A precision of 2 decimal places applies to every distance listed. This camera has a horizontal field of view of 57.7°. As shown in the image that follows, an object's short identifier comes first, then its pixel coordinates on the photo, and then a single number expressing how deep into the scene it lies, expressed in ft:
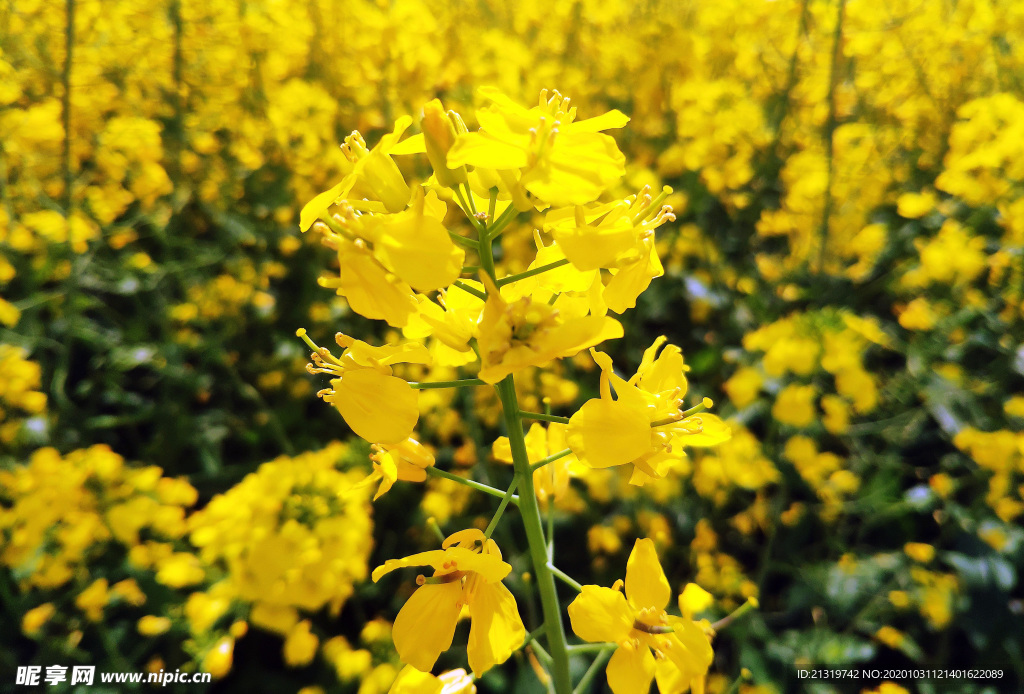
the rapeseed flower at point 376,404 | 0.41
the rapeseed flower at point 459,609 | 0.41
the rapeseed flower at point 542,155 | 0.41
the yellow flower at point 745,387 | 0.93
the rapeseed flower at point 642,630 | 0.44
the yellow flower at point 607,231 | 0.40
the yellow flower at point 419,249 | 0.40
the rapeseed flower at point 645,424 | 0.41
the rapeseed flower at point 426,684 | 0.46
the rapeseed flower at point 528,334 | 0.40
